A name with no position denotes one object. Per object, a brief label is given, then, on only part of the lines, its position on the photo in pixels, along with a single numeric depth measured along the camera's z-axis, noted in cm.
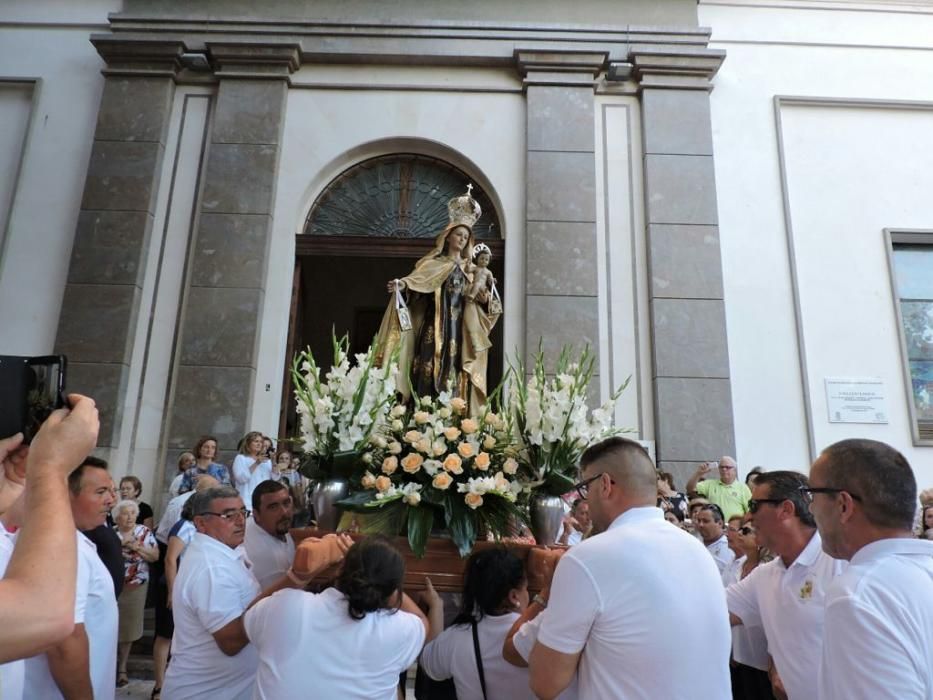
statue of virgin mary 489
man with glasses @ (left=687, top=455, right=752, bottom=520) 598
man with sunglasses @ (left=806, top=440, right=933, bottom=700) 150
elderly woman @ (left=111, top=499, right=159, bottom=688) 473
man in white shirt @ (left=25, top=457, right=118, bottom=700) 249
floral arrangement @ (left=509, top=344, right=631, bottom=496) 288
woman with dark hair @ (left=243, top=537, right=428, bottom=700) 198
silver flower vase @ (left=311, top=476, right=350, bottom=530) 284
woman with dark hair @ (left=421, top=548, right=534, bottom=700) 222
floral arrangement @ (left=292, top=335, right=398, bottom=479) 293
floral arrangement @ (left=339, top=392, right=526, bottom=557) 267
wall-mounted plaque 755
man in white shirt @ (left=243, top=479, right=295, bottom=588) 301
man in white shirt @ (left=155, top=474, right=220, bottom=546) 512
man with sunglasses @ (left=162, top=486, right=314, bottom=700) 242
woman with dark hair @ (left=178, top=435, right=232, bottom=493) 600
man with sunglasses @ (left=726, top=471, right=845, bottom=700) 216
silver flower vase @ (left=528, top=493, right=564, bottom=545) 282
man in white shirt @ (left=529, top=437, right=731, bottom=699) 170
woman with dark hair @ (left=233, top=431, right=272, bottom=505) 616
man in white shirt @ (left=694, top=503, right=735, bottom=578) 399
